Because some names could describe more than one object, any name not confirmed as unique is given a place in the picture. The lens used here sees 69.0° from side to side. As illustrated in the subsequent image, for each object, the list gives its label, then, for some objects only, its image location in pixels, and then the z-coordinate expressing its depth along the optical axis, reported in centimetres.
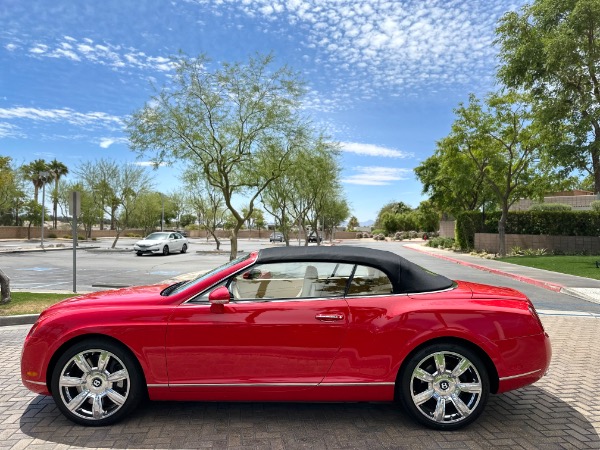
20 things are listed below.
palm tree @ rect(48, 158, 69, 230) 6355
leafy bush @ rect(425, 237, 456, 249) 3801
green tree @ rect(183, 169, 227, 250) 3648
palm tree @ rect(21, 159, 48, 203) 5899
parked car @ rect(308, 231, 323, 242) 5703
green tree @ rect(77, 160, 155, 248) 3525
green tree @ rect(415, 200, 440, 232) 6856
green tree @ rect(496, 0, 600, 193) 1788
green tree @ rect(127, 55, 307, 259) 1603
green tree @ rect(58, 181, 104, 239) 4023
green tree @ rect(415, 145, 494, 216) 2736
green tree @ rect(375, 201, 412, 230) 8594
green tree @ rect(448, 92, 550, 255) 2503
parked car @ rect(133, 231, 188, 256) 2762
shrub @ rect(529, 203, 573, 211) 3576
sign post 1073
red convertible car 354
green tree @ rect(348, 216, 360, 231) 12351
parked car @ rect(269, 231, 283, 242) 5980
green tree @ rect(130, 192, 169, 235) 5772
